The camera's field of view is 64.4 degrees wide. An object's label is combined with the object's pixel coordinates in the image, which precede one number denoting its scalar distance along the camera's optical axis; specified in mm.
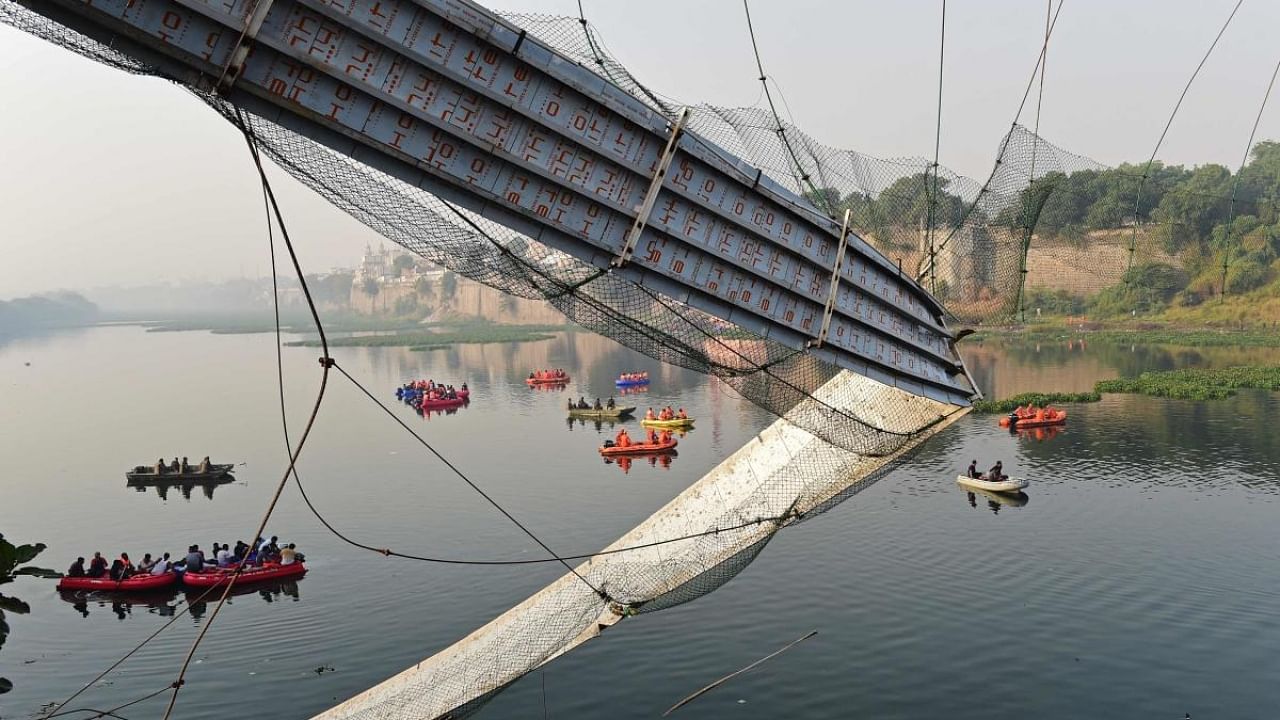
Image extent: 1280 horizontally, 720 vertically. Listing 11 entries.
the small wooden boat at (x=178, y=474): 49281
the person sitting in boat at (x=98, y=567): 31766
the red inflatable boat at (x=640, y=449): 50688
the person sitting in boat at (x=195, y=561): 32188
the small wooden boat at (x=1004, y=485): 38719
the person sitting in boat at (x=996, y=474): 39375
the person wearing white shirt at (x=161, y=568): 31828
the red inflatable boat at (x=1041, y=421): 52969
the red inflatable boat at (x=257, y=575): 31516
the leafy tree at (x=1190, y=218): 51844
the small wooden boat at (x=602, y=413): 63812
